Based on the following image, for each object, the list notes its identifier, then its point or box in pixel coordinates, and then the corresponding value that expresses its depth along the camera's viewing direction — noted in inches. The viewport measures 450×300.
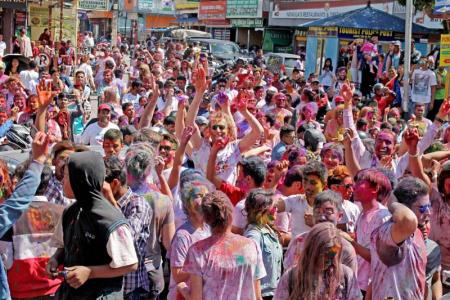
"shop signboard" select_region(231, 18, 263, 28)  1681.8
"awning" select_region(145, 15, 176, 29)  2527.1
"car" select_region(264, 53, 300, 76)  1113.4
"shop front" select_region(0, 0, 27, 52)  1024.8
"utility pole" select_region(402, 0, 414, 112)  647.8
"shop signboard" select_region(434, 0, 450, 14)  670.5
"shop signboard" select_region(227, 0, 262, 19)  1680.6
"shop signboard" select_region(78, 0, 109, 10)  1344.7
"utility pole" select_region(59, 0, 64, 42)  1051.9
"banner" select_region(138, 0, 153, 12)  2375.7
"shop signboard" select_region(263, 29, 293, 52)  1660.9
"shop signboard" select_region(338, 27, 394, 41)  892.6
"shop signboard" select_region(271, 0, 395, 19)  1348.4
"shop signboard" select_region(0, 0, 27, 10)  987.3
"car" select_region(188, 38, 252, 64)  1240.1
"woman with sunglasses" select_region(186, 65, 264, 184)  291.5
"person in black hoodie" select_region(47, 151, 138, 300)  158.1
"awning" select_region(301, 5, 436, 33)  882.1
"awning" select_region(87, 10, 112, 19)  2528.3
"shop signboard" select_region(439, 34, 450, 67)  627.3
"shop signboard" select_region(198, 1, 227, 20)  1812.3
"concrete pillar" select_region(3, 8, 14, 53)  1094.4
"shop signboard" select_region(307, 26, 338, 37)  900.8
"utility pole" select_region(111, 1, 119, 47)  1641.9
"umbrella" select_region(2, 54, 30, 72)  690.2
